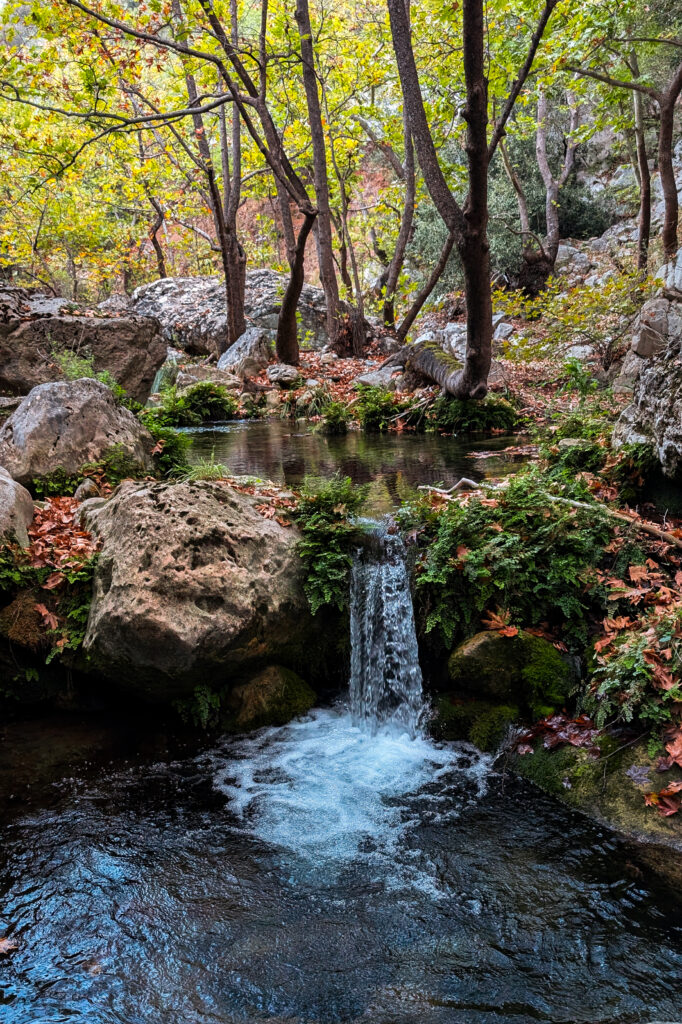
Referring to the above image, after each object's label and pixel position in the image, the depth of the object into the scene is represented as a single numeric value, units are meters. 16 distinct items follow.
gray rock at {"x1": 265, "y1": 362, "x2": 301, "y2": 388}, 16.34
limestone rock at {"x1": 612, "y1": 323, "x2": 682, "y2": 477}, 5.28
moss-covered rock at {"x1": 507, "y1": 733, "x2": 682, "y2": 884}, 3.82
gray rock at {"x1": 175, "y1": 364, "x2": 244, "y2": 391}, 16.17
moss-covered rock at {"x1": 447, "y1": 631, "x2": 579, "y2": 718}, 4.96
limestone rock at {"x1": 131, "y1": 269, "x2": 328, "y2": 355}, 21.02
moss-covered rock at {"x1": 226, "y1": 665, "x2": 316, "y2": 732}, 5.44
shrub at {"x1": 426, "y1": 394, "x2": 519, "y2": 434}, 12.00
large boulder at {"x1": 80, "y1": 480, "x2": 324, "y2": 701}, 4.94
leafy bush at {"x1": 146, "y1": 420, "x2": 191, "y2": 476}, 7.94
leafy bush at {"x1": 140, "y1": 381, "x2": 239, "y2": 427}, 14.19
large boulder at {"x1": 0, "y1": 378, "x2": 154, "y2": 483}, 6.77
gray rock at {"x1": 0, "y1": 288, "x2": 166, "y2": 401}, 9.74
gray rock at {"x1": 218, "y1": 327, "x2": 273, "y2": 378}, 17.22
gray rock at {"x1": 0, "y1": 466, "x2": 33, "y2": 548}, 5.51
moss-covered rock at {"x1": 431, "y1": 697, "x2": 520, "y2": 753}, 5.00
